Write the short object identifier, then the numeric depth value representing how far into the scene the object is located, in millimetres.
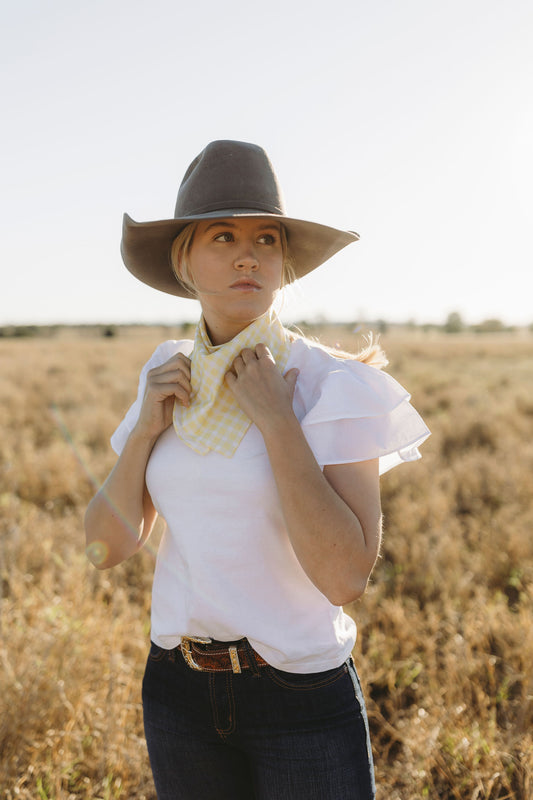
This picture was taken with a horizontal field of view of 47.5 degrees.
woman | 1427
